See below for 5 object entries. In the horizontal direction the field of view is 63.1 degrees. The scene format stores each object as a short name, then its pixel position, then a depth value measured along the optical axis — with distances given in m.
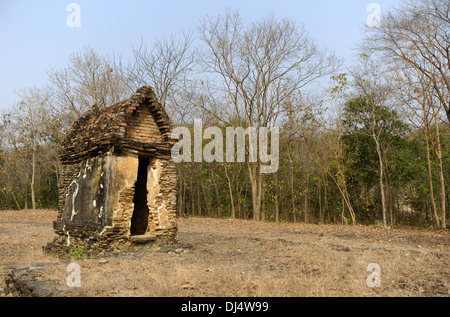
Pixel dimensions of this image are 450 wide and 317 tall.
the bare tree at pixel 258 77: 21.12
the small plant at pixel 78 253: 9.12
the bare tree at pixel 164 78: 23.67
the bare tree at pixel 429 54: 15.65
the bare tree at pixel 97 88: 23.41
